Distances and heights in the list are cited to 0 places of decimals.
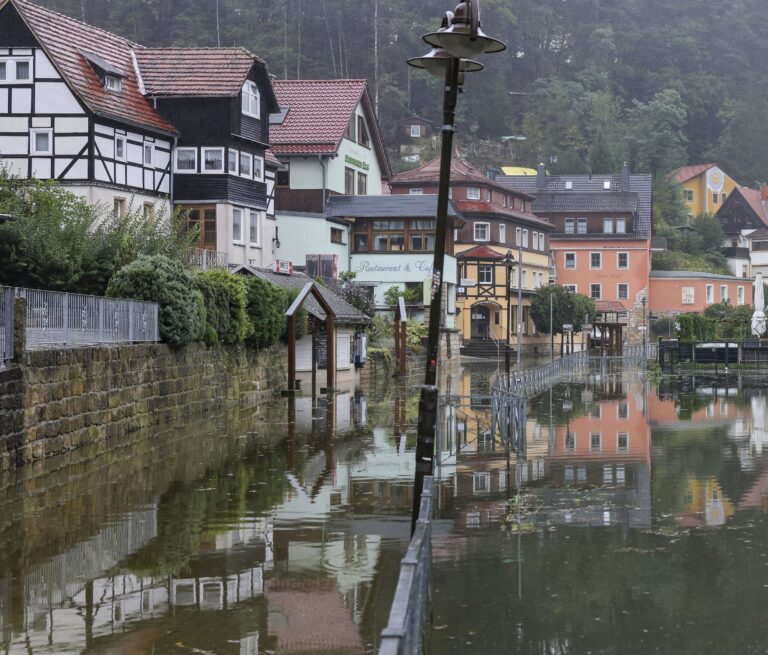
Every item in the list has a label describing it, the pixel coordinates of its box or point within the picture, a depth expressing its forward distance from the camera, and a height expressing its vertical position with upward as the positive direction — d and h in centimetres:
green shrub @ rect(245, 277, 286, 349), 3475 +105
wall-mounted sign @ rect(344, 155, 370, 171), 6221 +907
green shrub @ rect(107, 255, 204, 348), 2664 +122
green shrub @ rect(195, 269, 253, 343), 3038 +112
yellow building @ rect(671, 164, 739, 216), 14550 +1806
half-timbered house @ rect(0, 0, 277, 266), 4184 +764
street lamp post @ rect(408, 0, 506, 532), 1124 +218
